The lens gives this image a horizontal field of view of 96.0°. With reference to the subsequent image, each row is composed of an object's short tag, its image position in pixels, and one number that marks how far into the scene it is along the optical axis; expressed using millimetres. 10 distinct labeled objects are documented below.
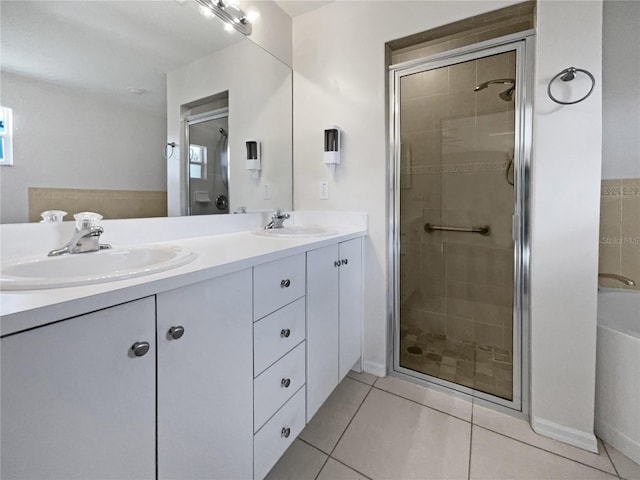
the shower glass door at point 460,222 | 1516
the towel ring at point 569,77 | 1166
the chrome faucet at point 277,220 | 1802
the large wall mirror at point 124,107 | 889
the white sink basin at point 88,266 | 583
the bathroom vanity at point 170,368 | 472
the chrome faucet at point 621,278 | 1486
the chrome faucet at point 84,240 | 877
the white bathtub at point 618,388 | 1180
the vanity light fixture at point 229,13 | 1431
